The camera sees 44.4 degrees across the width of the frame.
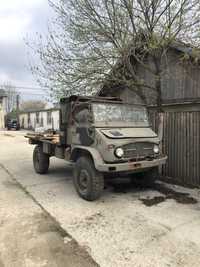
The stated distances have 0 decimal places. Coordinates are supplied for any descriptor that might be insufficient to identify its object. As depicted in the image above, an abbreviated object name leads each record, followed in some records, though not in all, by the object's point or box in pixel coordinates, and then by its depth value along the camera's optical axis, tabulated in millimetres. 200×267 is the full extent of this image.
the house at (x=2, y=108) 38344
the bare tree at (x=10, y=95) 51688
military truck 4895
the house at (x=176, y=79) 7036
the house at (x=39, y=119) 27484
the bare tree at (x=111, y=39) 6094
